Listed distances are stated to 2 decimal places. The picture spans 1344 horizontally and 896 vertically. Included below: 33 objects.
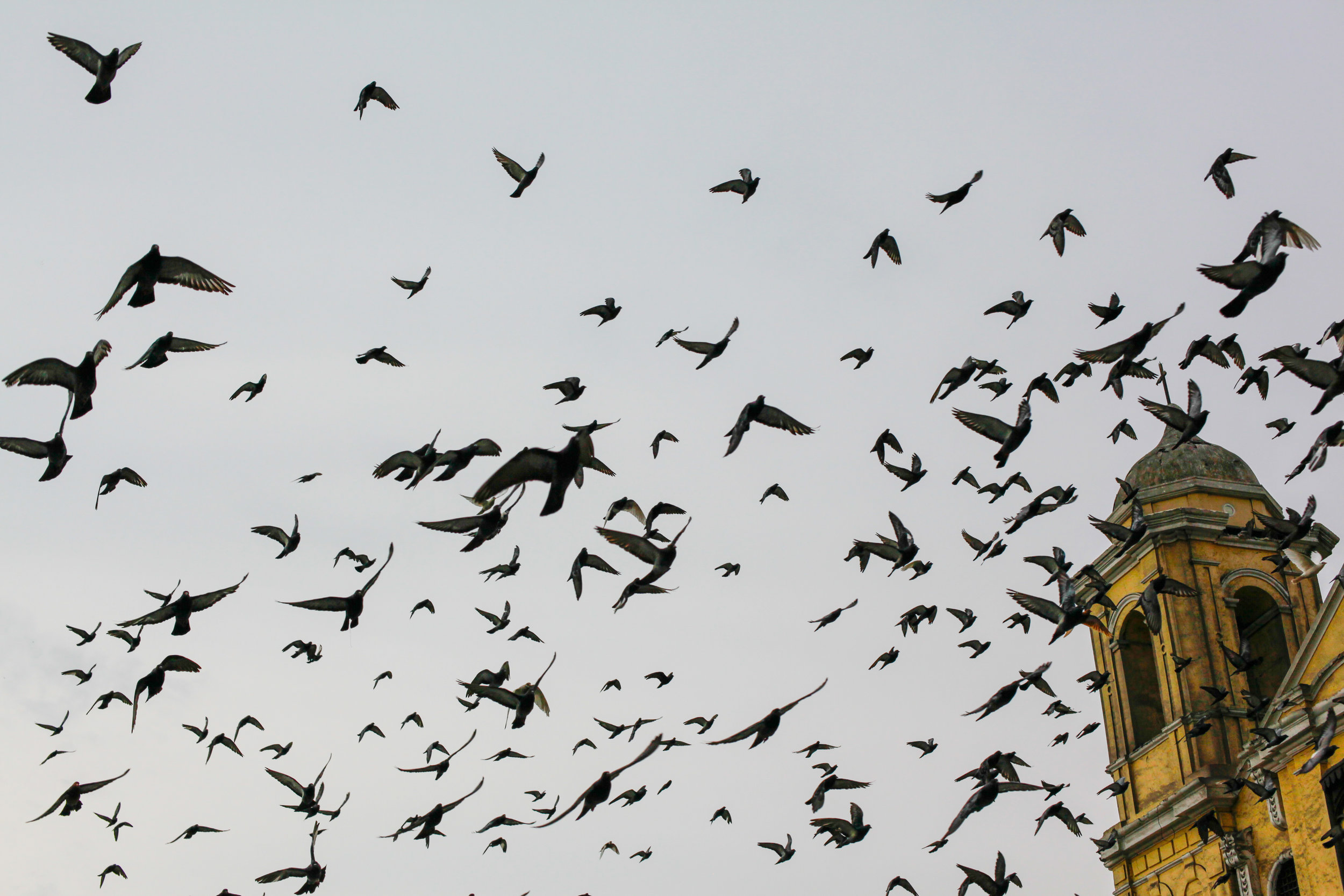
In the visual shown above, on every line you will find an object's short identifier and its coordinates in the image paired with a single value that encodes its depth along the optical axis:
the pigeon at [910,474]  15.92
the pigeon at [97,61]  10.62
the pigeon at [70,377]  11.47
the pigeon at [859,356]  16.61
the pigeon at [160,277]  11.14
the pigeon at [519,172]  14.27
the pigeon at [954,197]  14.80
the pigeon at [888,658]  17.72
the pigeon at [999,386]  16.10
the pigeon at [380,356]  16.16
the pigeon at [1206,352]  15.12
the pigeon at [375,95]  15.08
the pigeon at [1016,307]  15.83
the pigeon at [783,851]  18.48
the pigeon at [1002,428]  14.21
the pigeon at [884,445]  16.62
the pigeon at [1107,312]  15.12
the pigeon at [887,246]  15.93
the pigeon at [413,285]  15.41
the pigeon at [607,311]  15.79
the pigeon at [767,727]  12.88
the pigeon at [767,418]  13.44
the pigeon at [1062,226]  15.77
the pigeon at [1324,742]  14.07
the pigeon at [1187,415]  13.55
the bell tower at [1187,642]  28.14
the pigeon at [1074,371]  15.34
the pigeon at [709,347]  14.21
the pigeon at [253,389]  14.86
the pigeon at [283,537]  14.83
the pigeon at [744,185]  15.24
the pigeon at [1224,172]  14.31
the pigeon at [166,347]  12.60
